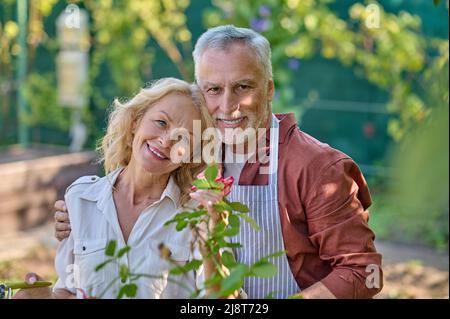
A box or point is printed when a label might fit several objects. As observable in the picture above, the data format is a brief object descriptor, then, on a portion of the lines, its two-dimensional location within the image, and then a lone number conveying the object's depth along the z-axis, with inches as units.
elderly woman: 122.8
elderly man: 127.0
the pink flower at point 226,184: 113.4
